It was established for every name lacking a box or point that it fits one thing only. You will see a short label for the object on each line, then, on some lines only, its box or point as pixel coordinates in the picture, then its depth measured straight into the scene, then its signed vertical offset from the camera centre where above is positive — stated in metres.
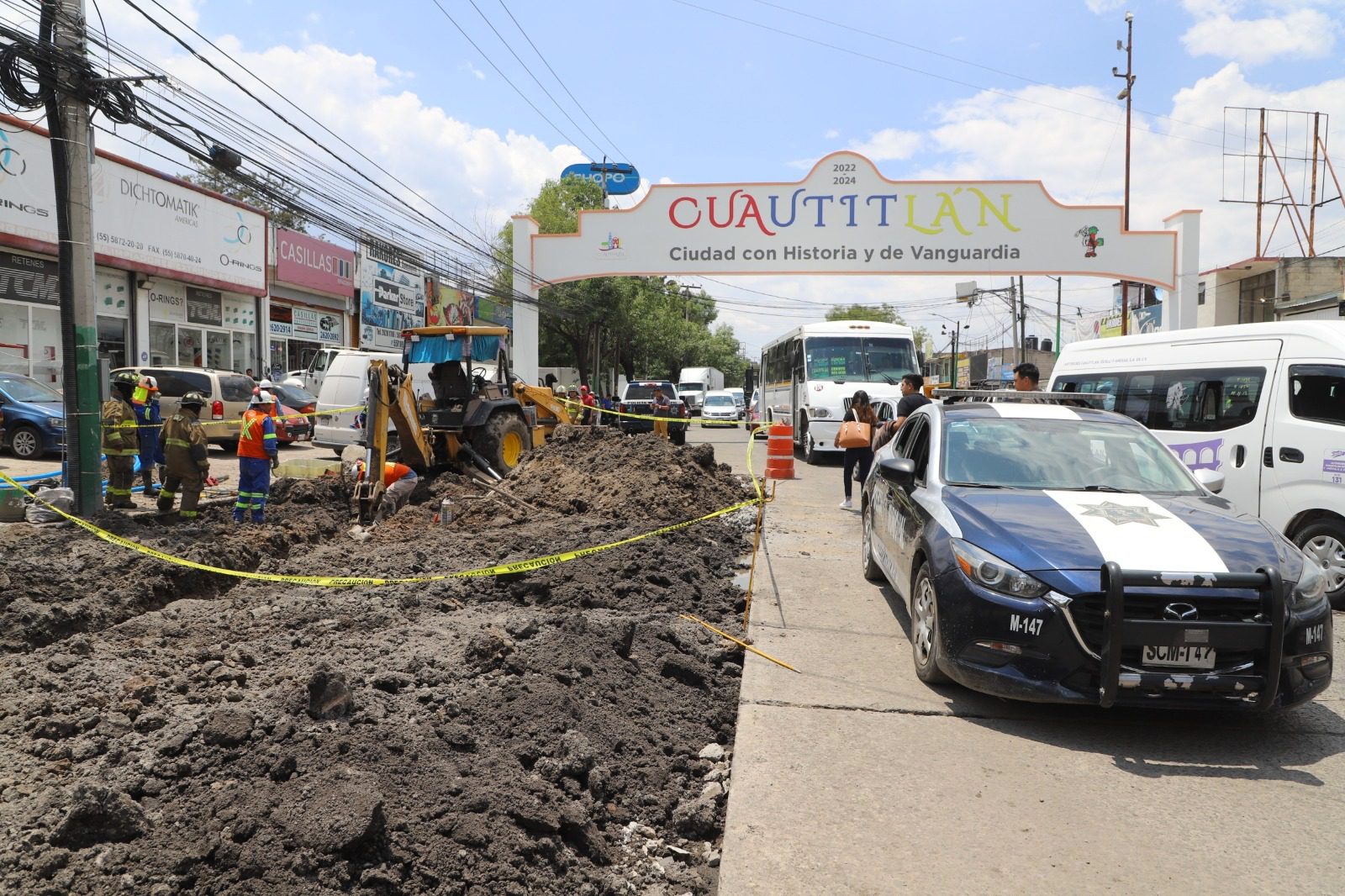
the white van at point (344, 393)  19.06 +0.05
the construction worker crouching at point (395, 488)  11.77 -1.19
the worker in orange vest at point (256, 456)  10.67 -0.70
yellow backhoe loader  14.37 -0.20
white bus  19.34 +0.64
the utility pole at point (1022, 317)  46.09 +4.18
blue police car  4.39 -1.00
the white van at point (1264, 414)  7.62 -0.14
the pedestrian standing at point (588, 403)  27.31 -0.23
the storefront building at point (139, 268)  19.27 +3.17
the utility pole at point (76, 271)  10.72 +1.46
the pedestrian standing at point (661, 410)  22.84 -0.35
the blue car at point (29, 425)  15.38 -0.51
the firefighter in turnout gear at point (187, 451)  11.16 -0.68
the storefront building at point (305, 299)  30.66 +3.46
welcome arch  23.38 +4.19
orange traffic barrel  12.61 -0.74
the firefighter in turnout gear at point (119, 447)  11.73 -0.67
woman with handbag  11.55 -0.48
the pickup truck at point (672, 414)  23.92 -0.43
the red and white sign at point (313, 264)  30.38 +4.59
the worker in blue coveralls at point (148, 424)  13.38 -0.42
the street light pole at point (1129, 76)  35.16 +12.46
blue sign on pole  54.84 +13.08
